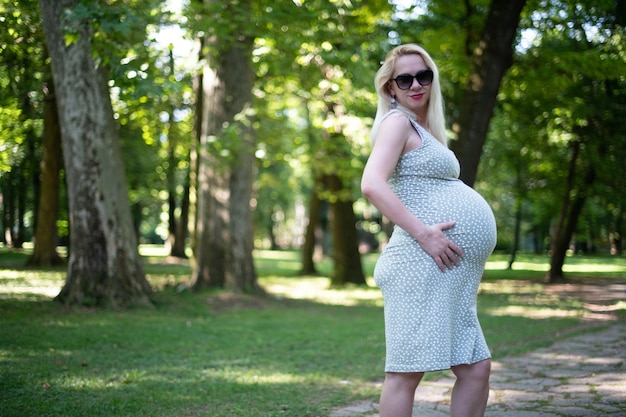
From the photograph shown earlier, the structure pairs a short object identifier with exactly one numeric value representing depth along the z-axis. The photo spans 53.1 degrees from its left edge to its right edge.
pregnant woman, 2.66
